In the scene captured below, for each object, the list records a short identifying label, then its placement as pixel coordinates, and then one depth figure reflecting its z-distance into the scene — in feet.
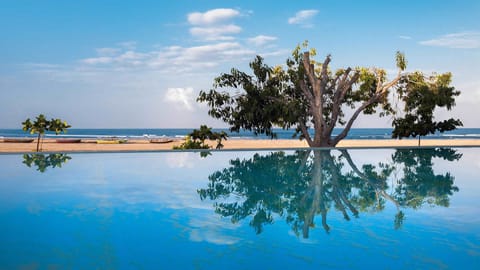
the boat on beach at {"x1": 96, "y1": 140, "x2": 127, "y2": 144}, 127.65
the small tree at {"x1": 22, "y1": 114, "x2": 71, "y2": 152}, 71.10
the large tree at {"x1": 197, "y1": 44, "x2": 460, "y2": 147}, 67.26
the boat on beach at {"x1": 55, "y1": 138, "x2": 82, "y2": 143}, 130.00
